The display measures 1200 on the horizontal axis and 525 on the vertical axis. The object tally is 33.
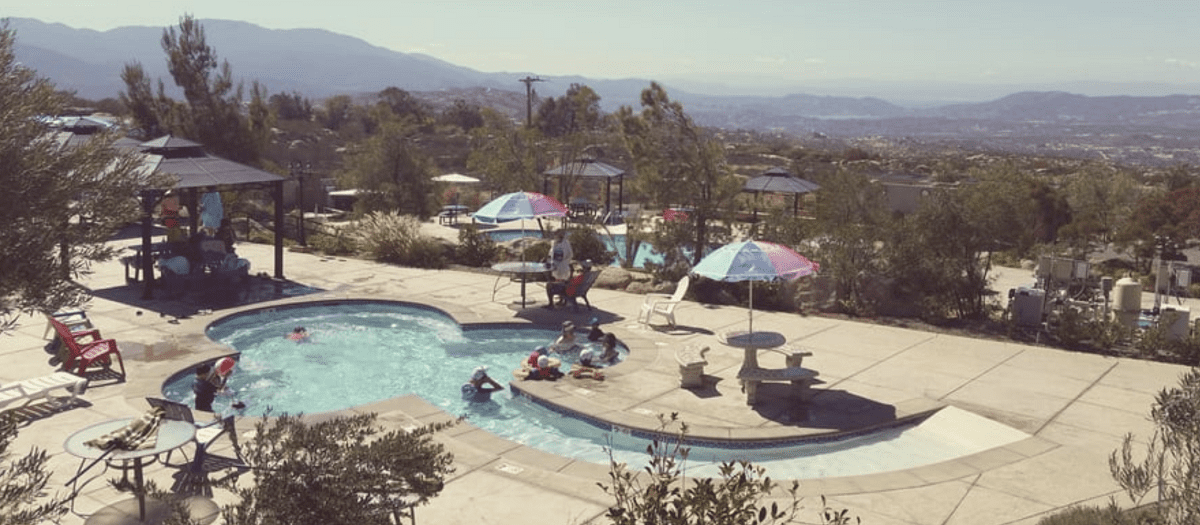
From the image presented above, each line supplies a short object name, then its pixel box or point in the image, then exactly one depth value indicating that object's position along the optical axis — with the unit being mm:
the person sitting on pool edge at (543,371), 11641
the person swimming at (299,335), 14357
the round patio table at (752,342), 10508
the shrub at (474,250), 20797
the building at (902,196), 34156
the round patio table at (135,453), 6875
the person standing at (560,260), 15945
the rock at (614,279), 18000
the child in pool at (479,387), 11477
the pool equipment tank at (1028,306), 14391
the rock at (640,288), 17578
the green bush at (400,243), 20406
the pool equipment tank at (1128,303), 14586
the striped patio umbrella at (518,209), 15680
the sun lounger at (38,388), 9312
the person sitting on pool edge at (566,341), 13016
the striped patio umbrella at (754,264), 10461
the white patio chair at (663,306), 14328
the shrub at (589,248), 21000
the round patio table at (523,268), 15805
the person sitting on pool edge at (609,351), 12617
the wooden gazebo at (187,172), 15370
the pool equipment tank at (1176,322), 13148
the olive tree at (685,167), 18688
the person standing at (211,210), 18719
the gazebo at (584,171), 31578
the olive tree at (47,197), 4754
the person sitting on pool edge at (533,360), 11810
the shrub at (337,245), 22125
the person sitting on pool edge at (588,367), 11693
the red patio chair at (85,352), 10875
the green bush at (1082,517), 6443
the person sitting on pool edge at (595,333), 13578
